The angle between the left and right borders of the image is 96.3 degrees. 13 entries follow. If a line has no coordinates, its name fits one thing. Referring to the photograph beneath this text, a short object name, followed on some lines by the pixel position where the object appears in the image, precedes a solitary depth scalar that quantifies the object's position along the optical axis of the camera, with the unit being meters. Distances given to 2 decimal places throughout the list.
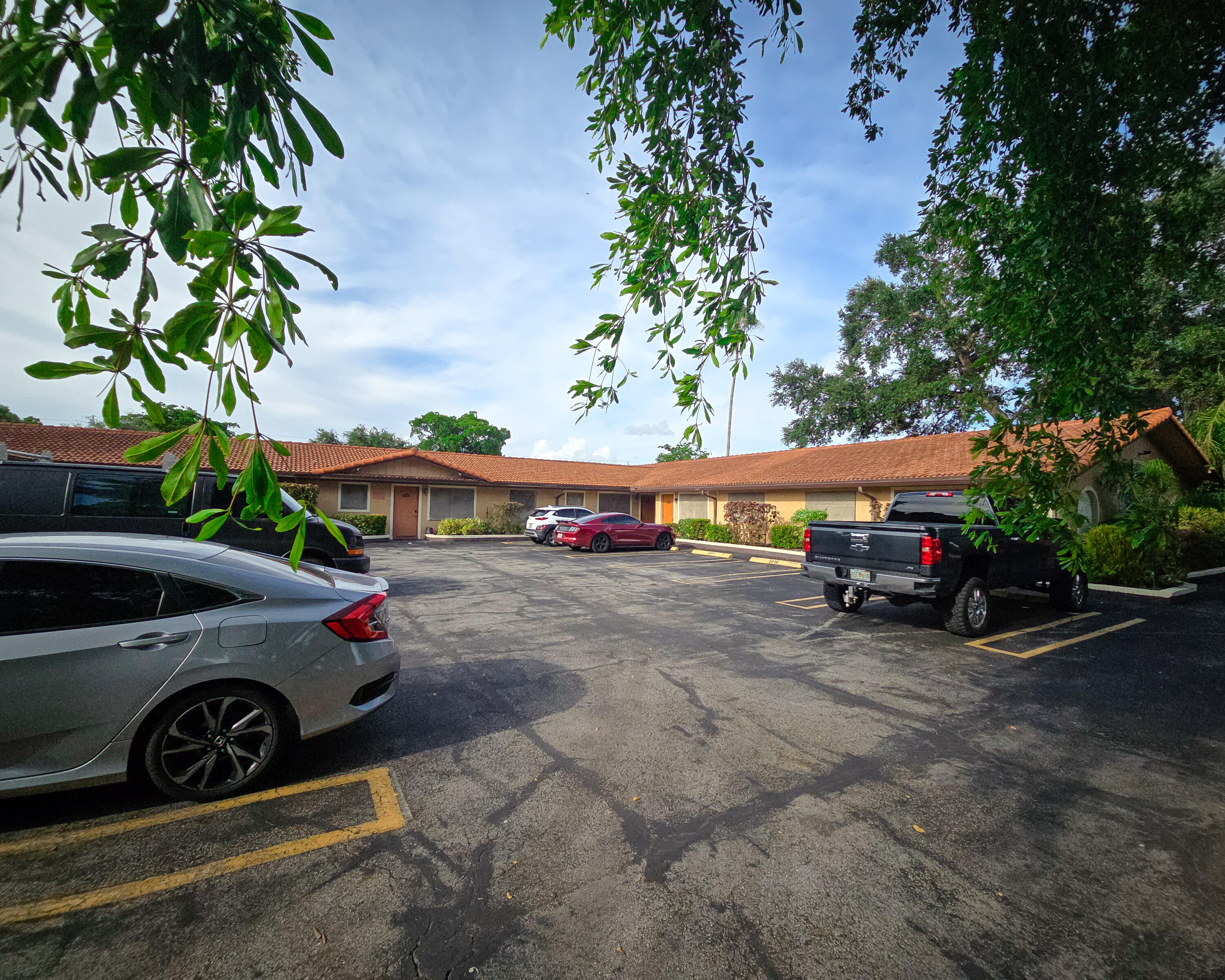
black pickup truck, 7.09
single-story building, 18.14
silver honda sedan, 2.84
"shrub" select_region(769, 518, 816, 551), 20.41
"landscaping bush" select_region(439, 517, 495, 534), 26.20
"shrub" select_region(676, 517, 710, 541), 25.41
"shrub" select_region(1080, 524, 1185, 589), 11.90
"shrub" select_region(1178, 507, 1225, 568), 14.81
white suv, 22.89
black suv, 6.29
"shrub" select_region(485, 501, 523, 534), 27.48
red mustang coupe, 20.31
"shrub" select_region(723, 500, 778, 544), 22.89
